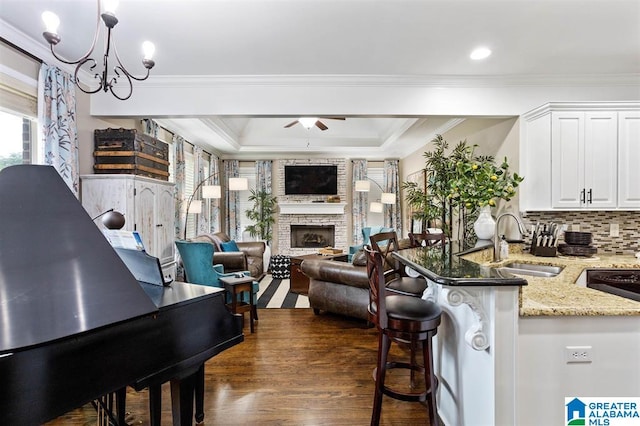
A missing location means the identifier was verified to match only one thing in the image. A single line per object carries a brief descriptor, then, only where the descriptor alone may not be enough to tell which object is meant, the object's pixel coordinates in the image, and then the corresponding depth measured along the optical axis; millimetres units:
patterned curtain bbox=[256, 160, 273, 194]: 7801
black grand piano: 1077
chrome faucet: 2689
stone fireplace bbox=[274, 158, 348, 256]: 7703
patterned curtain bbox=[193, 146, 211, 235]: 6129
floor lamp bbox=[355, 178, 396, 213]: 7258
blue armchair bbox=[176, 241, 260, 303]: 3682
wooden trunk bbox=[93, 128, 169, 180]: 3281
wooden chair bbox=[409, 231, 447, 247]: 3400
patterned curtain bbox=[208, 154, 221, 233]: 6785
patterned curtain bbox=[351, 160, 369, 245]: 7874
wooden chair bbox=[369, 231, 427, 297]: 2295
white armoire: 3145
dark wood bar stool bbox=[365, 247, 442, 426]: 1679
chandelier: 1510
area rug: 4512
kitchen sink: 2865
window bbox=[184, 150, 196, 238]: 5820
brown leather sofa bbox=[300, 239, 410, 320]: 3645
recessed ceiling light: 2793
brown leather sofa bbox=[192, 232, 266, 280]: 4656
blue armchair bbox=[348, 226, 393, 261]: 6832
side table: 3564
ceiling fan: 5270
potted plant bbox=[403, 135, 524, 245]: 3410
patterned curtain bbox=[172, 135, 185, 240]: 5109
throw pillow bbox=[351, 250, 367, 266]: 3629
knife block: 3111
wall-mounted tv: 7770
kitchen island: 1482
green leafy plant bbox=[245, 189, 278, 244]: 7562
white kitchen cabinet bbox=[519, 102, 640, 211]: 3119
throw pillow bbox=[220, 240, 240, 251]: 5461
